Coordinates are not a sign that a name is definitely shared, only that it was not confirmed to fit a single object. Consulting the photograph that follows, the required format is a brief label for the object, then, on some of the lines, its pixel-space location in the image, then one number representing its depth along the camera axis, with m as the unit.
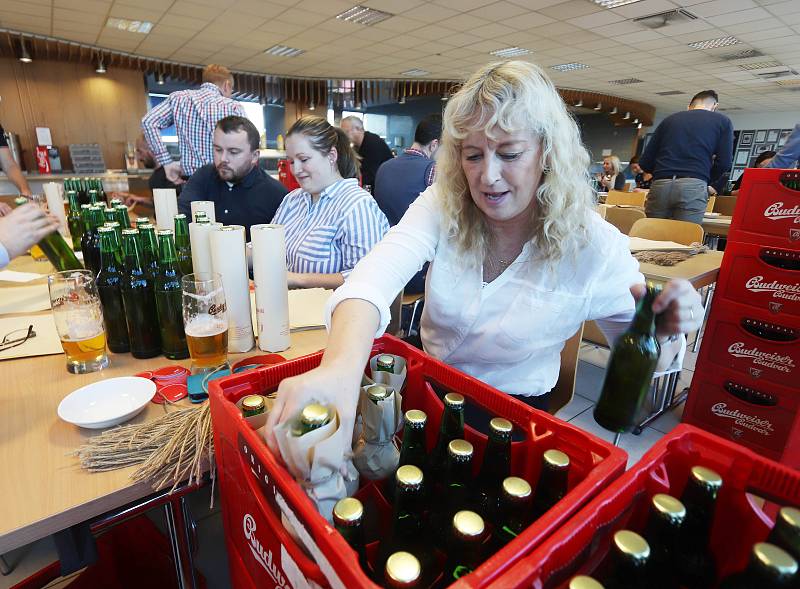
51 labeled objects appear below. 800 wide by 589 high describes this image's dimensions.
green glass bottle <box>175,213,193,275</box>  1.26
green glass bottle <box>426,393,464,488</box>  0.65
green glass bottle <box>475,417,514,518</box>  0.60
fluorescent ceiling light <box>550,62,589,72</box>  8.07
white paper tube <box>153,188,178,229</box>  2.04
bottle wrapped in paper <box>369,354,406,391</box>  0.74
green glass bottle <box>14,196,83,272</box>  1.44
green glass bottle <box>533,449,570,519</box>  0.54
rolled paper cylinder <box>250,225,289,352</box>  1.02
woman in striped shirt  1.87
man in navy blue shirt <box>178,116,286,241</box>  2.45
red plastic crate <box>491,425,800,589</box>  0.42
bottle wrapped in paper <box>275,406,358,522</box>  0.50
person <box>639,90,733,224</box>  3.70
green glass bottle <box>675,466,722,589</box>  0.49
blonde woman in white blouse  0.99
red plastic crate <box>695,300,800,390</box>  1.94
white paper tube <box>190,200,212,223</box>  1.71
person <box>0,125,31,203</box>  3.44
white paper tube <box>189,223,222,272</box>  1.10
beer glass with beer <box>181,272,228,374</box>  0.94
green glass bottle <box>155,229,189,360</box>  1.02
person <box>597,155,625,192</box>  6.70
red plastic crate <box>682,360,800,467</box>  1.97
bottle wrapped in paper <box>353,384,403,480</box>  0.64
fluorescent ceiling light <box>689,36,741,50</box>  6.19
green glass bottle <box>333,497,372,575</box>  0.47
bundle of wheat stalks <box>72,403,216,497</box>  0.71
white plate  0.80
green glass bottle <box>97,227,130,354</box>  1.06
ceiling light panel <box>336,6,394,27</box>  5.53
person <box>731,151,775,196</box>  5.18
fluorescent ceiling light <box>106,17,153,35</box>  5.82
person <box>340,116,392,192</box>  5.71
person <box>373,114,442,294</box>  3.06
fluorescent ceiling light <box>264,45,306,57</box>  7.31
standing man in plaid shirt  3.28
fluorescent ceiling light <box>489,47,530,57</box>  7.08
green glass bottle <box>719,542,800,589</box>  0.36
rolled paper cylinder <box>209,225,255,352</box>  1.02
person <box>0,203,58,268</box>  1.05
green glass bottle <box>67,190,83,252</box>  2.11
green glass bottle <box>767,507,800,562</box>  0.40
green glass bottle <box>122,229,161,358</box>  1.03
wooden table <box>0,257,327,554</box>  0.62
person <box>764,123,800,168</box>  2.73
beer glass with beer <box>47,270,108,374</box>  0.97
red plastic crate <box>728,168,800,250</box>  1.83
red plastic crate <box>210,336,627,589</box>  0.42
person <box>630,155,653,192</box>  7.19
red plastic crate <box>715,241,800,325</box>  1.89
